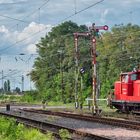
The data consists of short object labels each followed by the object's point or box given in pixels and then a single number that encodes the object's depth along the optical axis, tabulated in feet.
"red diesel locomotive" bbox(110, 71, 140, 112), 114.93
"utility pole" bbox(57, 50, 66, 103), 295.69
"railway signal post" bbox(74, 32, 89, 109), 168.55
